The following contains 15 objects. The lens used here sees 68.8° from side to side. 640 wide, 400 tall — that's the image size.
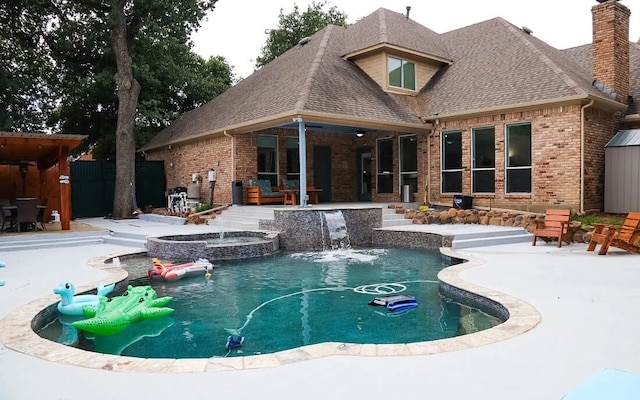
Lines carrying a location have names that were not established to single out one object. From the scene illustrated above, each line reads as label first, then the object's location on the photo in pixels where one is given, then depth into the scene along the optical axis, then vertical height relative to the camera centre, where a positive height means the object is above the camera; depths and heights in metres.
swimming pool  4.54 -1.47
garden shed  11.88 +0.28
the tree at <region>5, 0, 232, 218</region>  16.83 +5.09
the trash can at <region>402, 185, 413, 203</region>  15.44 -0.23
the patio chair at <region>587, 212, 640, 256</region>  8.26 -0.94
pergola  10.73 +1.11
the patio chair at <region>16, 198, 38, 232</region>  11.29 -0.46
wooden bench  14.55 -0.14
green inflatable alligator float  4.79 -1.34
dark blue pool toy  5.51 -1.39
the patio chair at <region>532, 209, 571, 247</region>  9.63 -0.89
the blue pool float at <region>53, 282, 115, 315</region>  5.28 -1.27
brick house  12.20 +2.02
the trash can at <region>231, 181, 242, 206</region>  14.49 -0.09
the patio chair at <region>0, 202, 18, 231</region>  11.52 -0.57
